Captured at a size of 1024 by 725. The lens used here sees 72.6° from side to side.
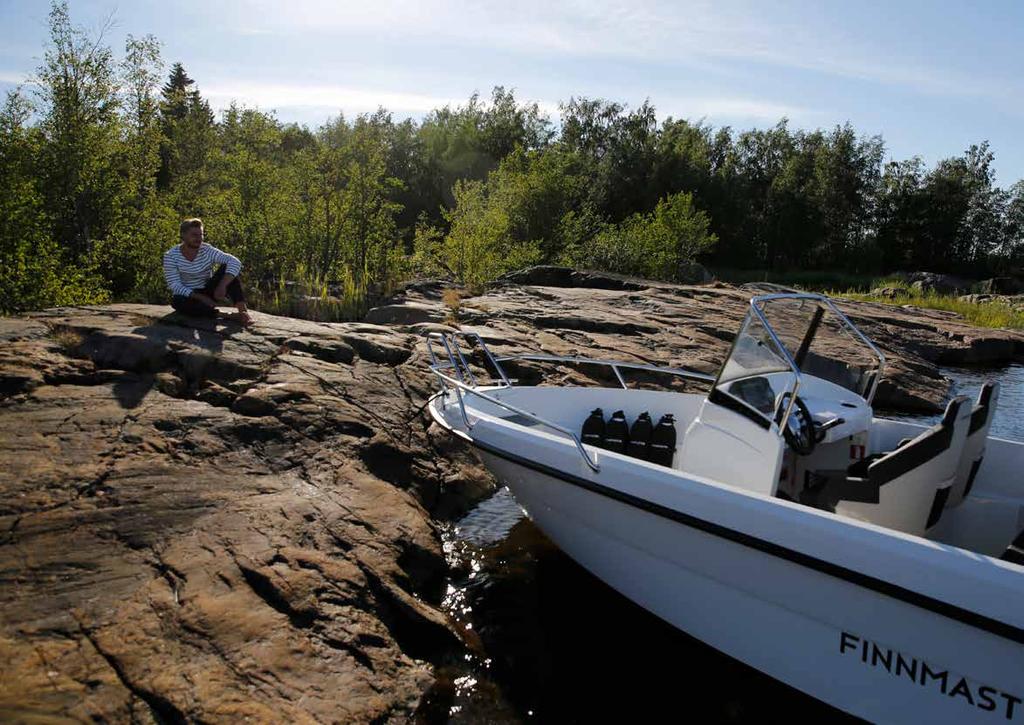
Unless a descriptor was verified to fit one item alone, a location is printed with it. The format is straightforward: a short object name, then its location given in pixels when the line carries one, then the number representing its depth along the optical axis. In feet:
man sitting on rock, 24.20
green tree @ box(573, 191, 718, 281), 69.87
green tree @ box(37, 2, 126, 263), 39.58
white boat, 9.95
